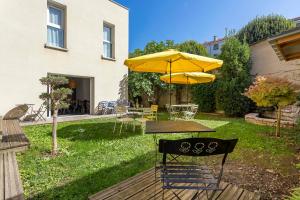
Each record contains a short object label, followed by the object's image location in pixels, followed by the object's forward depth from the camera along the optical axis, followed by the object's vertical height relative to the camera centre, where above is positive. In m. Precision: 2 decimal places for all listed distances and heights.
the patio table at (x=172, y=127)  2.57 -0.48
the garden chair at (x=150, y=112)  5.59 -0.41
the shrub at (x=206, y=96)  10.05 +0.26
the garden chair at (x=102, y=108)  8.96 -0.43
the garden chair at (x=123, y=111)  5.55 -0.38
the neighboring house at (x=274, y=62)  3.62 +1.76
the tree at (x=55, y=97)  3.90 +0.08
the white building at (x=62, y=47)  6.42 +2.56
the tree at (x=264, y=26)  11.34 +5.24
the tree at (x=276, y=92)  5.32 +0.26
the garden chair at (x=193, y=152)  1.68 -0.55
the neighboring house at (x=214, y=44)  31.69 +11.09
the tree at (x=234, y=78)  8.93 +1.25
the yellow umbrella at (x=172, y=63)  4.03 +1.05
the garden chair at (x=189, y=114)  6.98 -0.60
